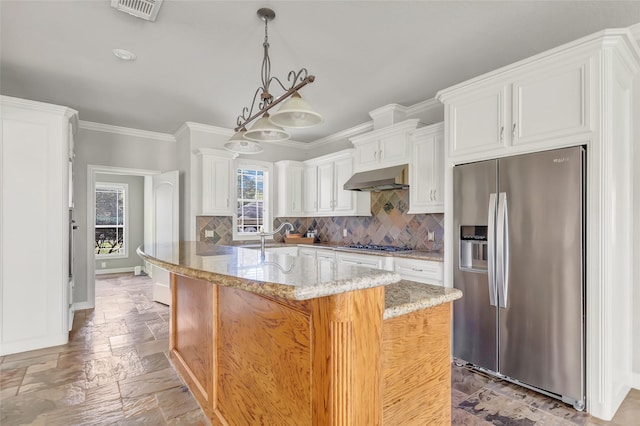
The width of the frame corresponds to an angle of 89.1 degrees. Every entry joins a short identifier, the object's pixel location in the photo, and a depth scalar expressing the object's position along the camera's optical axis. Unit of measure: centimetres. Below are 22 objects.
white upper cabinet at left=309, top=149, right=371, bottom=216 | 471
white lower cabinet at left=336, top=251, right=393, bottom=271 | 364
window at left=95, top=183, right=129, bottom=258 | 762
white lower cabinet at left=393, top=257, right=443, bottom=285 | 319
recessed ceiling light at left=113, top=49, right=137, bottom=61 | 281
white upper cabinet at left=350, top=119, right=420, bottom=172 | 382
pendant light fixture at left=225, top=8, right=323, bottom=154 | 200
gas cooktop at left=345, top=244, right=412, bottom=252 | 412
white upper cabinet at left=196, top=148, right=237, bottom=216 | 481
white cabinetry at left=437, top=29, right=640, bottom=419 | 206
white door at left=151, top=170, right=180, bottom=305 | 493
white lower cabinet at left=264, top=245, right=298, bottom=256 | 505
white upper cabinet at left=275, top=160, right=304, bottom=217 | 558
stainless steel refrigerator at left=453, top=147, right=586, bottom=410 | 215
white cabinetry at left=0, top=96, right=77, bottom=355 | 311
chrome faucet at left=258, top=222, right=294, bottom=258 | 221
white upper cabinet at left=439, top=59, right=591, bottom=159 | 218
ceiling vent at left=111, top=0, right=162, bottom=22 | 216
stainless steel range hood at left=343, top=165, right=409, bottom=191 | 383
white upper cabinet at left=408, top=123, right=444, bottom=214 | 348
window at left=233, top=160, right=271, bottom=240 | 550
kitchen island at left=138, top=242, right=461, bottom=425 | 101
